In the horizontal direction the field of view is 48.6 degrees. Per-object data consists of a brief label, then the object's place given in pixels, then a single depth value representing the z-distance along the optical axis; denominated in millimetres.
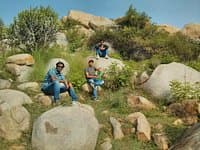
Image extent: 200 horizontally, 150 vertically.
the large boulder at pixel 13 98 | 5516
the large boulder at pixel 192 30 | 13631
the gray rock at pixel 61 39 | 10196
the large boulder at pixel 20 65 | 7351
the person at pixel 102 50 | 8427
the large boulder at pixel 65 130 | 4745
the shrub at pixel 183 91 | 6318
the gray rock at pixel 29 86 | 6642
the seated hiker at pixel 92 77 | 6881
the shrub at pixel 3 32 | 9529
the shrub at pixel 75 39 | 10265
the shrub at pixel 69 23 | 12837
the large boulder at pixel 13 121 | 5023
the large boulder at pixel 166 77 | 6885
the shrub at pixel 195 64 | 8149
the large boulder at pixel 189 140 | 4275
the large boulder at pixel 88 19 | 13692
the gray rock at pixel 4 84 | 6708
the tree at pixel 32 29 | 8943
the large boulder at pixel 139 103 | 6245
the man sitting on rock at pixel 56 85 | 5748
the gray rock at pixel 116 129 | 5176
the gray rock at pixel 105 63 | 7705
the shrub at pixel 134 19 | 11840
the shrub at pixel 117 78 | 7116
